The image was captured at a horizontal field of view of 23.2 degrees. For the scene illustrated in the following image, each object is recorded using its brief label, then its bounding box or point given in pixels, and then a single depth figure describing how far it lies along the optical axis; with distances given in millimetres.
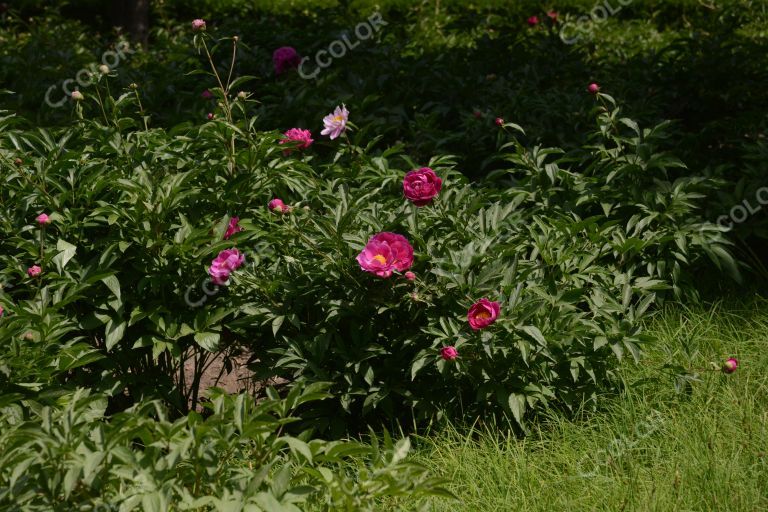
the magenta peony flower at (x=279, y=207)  5198
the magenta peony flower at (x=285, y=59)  8827
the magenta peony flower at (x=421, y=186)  5272
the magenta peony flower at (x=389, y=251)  5191
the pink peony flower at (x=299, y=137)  6227
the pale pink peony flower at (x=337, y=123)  6235
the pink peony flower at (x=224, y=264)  5423
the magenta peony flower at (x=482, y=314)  5080
